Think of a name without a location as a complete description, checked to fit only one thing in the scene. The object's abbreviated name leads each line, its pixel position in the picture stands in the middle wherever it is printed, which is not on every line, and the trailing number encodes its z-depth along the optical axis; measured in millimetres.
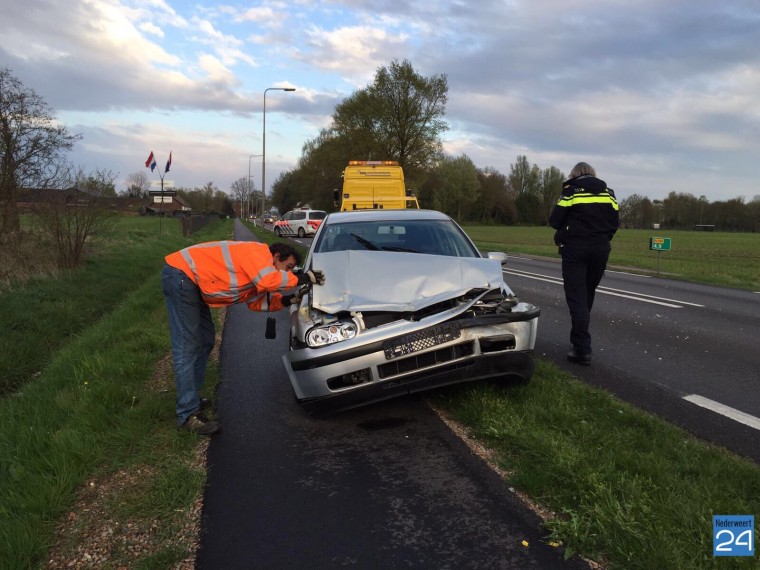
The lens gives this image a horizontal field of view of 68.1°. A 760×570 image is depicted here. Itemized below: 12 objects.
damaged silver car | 3713
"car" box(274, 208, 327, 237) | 33684
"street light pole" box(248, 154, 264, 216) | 87012
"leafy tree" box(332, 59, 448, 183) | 41875
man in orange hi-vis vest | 3887
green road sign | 14961
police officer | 5445
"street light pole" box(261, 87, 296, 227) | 37788
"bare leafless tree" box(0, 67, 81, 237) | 12406
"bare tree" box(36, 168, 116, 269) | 12891
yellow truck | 16828
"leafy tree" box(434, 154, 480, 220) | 89925
